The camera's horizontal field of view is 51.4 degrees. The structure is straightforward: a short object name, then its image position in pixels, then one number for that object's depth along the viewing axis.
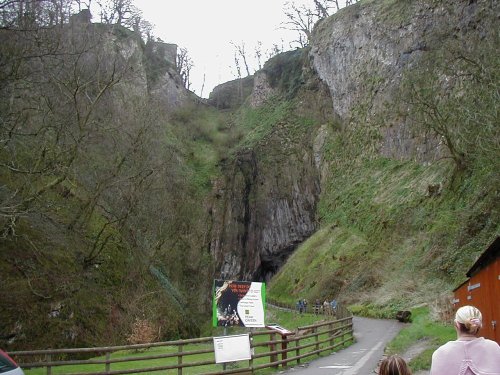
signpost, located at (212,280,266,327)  13.09
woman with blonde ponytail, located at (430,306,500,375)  4.12
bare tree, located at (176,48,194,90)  88.06
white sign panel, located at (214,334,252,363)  11.57
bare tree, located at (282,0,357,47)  70.44
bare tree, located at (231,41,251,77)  94.88
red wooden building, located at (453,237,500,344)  9.31
